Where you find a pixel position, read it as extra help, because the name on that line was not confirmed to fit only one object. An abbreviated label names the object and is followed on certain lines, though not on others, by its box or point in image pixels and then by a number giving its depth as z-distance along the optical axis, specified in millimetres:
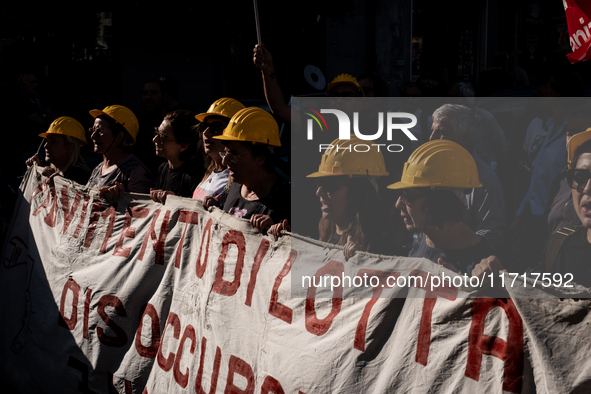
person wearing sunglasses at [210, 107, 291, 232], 3854
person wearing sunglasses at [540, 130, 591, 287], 3012
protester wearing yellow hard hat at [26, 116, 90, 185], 5816
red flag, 4371
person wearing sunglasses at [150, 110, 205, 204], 4945
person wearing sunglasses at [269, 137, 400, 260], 3539
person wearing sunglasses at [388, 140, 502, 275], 3082
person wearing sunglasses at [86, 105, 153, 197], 5102
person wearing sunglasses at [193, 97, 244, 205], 4484
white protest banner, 2379
